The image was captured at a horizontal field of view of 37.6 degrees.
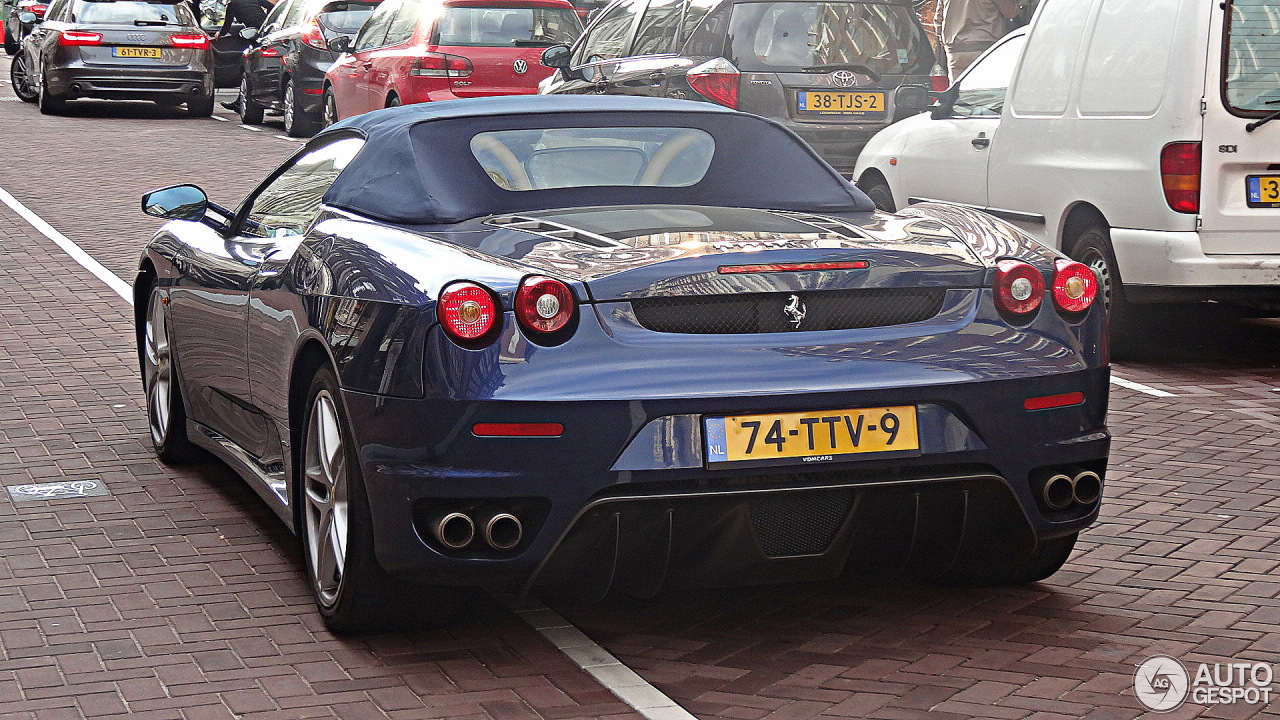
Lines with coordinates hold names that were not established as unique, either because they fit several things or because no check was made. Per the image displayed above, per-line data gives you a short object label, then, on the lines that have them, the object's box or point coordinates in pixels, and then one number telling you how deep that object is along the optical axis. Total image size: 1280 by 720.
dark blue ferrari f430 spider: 4.13
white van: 8.00
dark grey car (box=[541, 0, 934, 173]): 12.73
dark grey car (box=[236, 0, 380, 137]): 21.09
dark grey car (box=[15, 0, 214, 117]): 23.75
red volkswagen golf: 17.14
